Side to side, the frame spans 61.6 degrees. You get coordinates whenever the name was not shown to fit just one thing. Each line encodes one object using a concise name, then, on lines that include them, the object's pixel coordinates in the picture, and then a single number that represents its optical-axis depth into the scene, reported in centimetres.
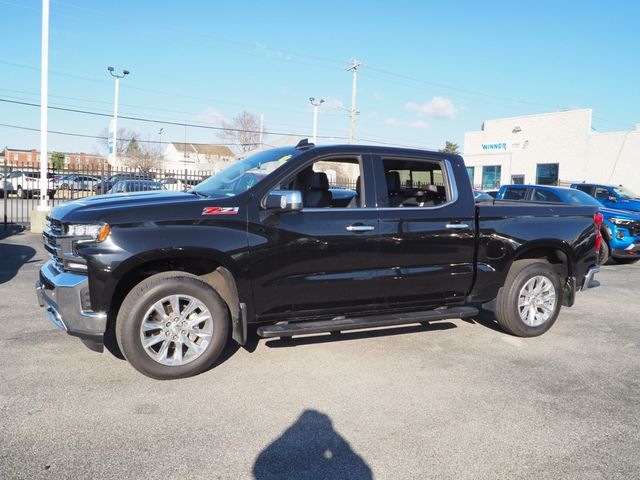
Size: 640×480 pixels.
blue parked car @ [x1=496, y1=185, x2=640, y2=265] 1143
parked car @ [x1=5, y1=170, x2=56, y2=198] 2855
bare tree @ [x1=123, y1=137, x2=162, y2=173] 5682
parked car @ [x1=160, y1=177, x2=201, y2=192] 1889
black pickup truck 412
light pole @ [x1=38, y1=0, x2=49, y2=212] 1434
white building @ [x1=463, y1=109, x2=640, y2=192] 3206
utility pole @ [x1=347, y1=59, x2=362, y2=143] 3836
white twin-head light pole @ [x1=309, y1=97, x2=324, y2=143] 3975
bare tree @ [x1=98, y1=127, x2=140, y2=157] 6517
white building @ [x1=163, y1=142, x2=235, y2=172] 8588
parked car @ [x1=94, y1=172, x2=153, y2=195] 1733
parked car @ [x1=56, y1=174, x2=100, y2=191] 2514
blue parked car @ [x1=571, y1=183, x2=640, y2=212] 1414
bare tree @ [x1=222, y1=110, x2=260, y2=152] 6719
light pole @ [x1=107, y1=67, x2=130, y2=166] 3116
